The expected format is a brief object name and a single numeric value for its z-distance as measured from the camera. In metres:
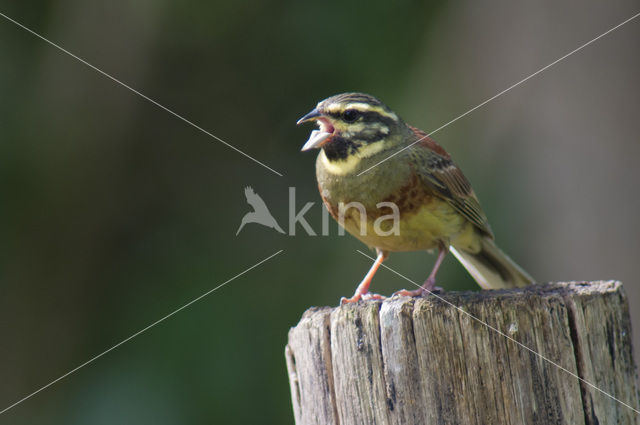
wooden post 5.76
